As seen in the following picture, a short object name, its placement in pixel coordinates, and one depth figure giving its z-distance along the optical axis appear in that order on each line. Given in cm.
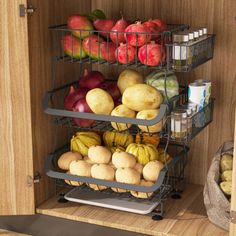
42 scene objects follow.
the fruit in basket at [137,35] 252
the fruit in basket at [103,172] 269
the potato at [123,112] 261
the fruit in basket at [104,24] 269
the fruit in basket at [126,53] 256
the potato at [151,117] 255
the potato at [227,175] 259
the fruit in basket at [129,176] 264
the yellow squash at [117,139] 289
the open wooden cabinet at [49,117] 260
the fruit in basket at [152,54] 250
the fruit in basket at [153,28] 256
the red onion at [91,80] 279
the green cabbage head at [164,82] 261
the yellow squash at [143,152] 272
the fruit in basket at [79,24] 268
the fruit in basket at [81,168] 274
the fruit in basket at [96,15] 276
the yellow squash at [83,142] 286
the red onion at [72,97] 275
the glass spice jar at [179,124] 252
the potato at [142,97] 256
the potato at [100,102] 264
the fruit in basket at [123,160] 267
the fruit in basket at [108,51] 263
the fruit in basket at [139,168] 269
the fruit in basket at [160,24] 262
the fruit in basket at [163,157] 278
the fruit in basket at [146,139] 285
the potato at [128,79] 272
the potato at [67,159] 281
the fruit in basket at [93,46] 265
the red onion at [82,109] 270
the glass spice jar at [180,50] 246
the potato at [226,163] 264
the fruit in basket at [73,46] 269
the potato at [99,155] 274
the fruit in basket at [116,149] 281
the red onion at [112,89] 276
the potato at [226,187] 255
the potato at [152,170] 265
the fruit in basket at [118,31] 260
